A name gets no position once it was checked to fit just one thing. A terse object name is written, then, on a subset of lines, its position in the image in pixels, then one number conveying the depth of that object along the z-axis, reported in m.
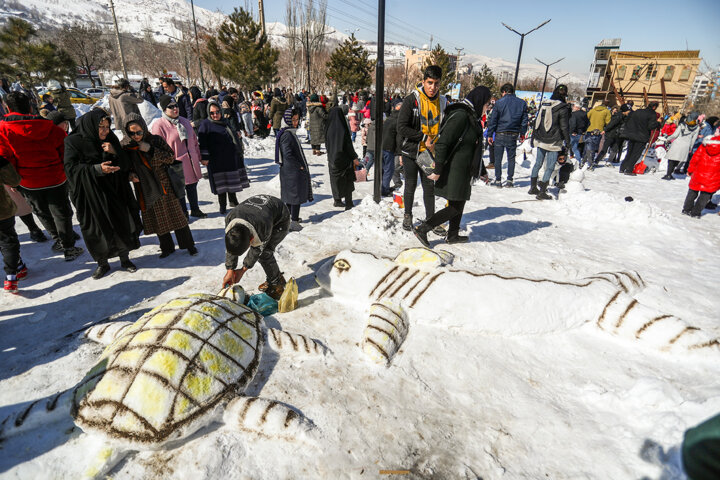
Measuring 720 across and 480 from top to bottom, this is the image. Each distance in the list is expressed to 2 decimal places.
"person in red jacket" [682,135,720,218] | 5.85
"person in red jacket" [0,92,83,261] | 3.77
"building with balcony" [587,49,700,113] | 41.84
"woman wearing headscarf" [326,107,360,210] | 5.56
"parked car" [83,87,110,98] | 23.56
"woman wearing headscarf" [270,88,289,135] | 8.13
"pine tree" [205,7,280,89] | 25.83
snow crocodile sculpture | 2.66
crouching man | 2.78
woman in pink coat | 4.90
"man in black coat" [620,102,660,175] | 8.97
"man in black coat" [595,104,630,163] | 9.83
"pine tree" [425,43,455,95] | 33.21
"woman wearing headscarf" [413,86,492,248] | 3.89
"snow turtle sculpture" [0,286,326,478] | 1.83
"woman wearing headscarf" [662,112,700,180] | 8.62
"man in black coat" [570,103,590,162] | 8.77
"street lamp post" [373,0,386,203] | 5.09
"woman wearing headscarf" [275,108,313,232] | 5.05
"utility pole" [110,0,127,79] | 22.21
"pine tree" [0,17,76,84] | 22.64
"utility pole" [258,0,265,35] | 24.61
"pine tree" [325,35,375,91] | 30.28
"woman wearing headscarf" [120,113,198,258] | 3.83
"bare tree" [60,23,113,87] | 33.91
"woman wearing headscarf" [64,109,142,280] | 3.54
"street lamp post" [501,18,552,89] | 16.84
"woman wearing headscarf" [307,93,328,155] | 8.38
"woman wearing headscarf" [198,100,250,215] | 5.33
